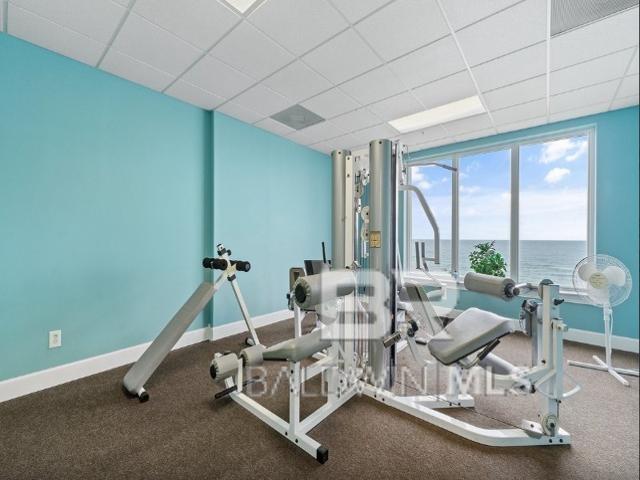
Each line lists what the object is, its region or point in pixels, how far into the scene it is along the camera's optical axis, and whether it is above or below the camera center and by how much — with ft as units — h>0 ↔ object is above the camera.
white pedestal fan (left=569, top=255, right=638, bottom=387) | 6.67 -0.97
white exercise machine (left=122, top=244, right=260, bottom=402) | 6.55 -2.36
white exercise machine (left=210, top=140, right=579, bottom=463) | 4.66 -1.79
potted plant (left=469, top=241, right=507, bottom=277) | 11.91 -0.81
